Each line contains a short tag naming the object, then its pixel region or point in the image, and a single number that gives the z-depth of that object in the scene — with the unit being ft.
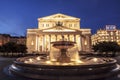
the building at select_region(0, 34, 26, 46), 171.04
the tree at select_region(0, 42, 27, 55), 71.04
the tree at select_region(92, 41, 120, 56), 67.87
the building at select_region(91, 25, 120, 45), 174.79
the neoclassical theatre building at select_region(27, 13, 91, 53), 113.39
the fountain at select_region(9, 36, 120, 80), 17.35
